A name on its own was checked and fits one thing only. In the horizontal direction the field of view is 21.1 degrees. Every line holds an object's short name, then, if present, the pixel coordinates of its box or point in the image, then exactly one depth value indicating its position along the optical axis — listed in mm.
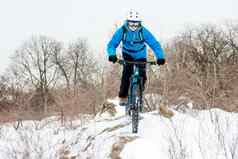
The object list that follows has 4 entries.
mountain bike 9160
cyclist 9177
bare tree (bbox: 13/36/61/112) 58136
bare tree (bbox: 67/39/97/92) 54269
